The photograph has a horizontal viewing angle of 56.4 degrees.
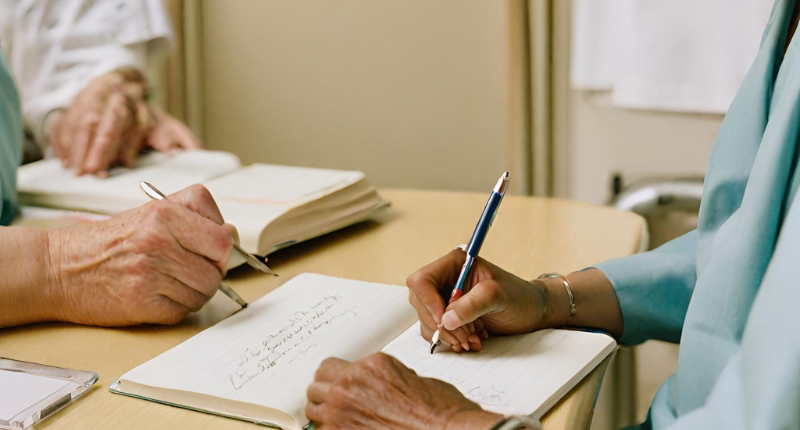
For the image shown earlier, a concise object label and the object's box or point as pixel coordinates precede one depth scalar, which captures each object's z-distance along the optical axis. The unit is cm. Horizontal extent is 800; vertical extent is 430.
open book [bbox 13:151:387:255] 80
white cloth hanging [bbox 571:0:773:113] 124
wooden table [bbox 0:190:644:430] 48
